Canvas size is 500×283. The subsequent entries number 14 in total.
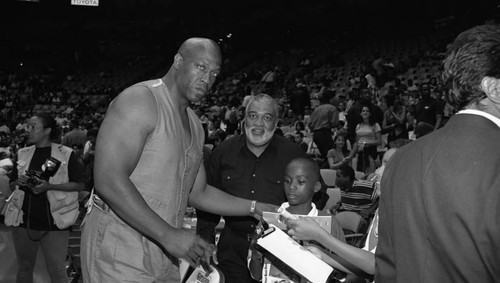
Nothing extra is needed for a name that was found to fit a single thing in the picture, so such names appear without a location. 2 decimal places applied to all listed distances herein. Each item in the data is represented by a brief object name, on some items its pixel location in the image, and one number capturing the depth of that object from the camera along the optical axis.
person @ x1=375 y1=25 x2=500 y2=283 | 1.66
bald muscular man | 2.76
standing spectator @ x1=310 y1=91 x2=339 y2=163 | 12.13
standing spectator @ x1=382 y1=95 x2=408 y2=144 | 11.52
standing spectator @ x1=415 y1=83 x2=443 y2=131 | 11.23
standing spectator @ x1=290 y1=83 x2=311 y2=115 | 16.94
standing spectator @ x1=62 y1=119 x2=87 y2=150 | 13.91
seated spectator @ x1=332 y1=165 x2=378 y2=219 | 6.79
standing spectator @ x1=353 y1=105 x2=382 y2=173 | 10.97
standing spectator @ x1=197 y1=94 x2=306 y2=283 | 4.59
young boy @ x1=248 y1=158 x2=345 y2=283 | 3.78
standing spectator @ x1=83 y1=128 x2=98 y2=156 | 13.12
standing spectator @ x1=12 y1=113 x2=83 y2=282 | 5.98
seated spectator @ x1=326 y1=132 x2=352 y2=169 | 11.02
